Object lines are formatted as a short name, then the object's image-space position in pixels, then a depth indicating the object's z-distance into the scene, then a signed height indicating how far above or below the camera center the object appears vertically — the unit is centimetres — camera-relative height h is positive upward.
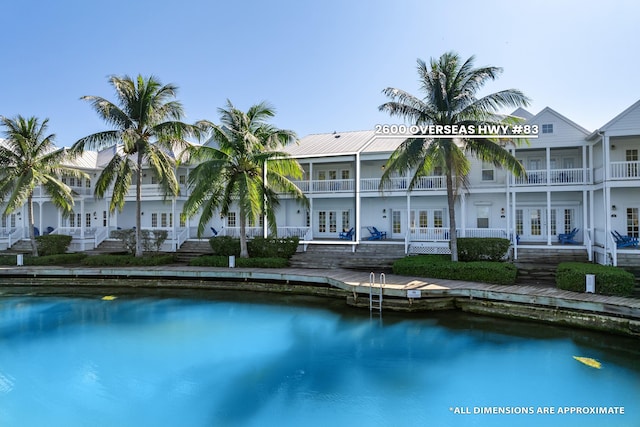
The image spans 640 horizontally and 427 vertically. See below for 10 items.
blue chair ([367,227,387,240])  2183 -17
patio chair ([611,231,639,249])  1650 -49
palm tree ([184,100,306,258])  1767 +299
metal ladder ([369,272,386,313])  1364 -233
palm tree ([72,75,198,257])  1914 +502
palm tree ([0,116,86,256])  2120 +393
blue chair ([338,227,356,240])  2195 -16
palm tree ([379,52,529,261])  1525 +474
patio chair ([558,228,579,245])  1839 -35
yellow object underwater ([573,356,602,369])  934 -318
